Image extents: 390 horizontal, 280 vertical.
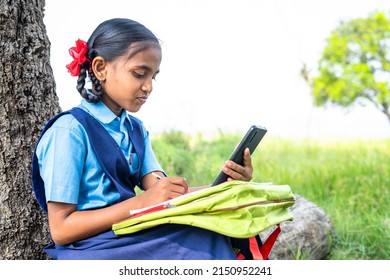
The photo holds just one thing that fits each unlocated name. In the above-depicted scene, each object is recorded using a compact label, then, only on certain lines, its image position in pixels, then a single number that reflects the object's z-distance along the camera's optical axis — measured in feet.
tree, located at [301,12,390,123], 36.91
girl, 5.68
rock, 10.42
